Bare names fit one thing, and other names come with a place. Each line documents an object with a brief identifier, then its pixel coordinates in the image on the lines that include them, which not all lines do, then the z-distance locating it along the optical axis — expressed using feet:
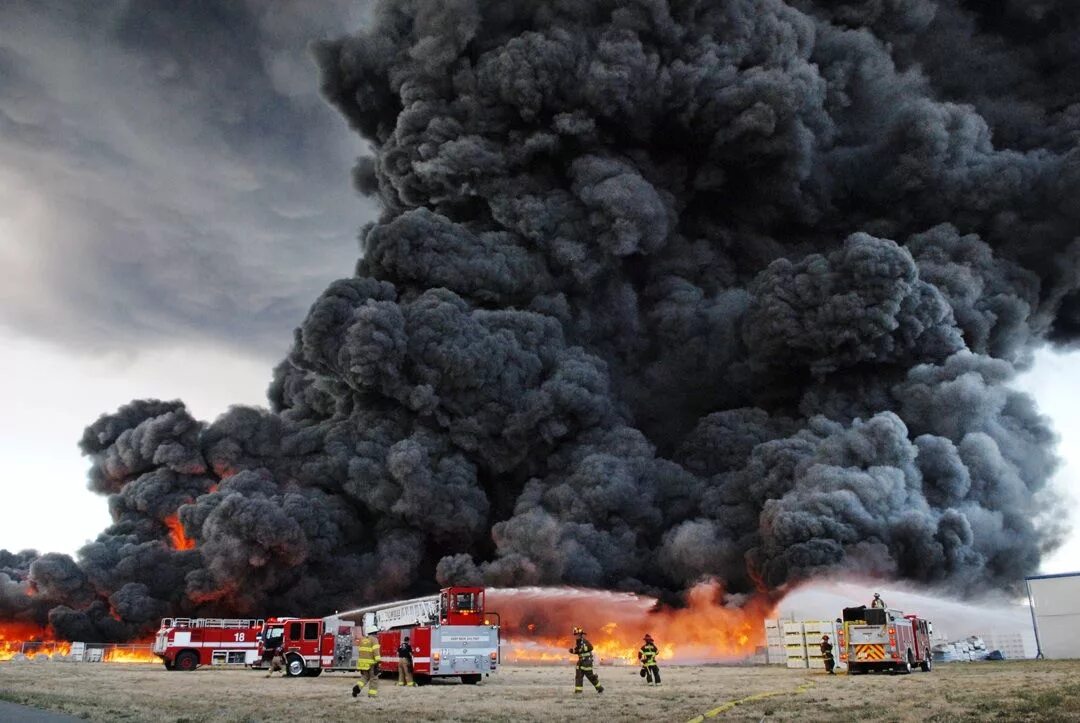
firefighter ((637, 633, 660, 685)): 99.81
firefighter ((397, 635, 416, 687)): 105.81
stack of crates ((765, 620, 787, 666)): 147.51
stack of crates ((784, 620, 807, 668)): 138.41
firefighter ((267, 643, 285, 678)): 133.90
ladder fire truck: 108.47
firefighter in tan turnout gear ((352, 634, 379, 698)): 89.50
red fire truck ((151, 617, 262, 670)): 151.64
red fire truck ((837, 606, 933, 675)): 111.34
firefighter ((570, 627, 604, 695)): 88.69
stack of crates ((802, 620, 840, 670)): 136.15
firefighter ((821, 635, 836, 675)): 117.29
